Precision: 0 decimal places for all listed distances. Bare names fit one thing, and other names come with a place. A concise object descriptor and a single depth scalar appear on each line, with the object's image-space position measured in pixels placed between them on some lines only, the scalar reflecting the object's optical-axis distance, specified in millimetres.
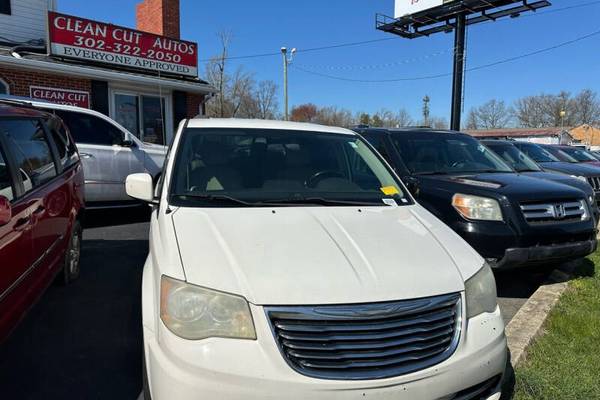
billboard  22947
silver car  6941
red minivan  2756
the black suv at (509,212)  4203
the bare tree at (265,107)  47656
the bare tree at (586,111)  93312
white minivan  1810
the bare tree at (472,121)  102312
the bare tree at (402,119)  81688
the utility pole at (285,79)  28798
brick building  10297
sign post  20812
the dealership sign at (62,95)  10289
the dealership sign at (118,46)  10703
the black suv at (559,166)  9102
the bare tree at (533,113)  92938
